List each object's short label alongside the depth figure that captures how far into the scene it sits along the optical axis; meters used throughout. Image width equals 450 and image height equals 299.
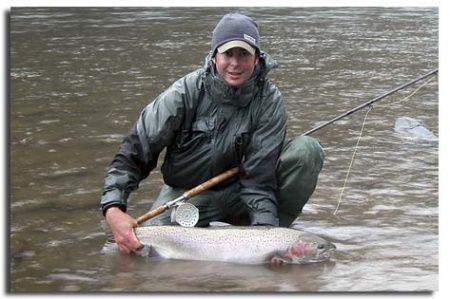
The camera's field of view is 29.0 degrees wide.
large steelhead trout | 4.10
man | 4.21
